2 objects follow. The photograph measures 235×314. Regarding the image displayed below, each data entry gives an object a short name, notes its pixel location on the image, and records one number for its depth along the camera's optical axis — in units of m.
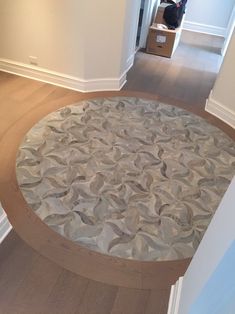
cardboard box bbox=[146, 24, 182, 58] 4.27
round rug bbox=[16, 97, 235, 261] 1.78
